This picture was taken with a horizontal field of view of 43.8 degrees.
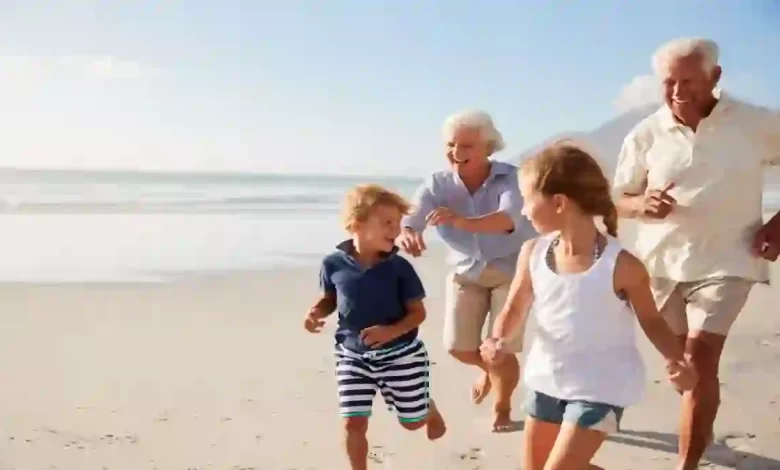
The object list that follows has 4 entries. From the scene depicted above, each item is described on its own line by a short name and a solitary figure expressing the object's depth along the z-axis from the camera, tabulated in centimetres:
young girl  269
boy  336
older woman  395
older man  344
